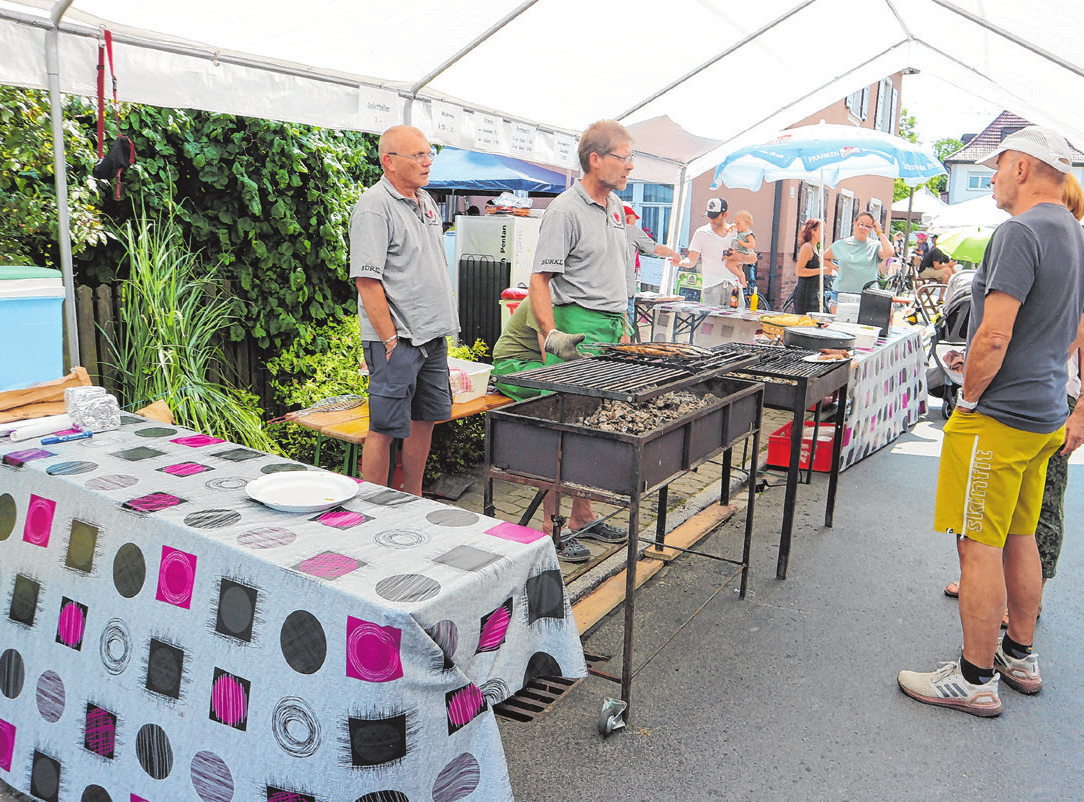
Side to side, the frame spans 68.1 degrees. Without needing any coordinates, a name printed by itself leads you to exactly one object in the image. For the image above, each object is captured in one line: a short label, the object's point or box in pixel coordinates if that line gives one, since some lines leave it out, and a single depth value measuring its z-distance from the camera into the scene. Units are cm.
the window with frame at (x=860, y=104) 2305
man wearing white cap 283
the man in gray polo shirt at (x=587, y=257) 405
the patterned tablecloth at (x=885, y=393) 623
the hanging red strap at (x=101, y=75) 331
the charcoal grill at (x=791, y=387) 421
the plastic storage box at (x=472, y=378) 487
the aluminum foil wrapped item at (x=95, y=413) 277
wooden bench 419
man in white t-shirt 901
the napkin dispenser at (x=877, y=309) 706
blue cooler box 294
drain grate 236
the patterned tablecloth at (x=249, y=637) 172
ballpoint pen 264
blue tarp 1148
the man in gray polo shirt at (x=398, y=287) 364
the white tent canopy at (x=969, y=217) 1437
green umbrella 1306
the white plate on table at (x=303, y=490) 217
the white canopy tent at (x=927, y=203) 1957
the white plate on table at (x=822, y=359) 478
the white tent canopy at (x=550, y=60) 353
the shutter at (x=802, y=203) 1927
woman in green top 1008
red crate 619
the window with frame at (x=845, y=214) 2450
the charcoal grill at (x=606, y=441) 281
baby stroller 722
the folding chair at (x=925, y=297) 1162
